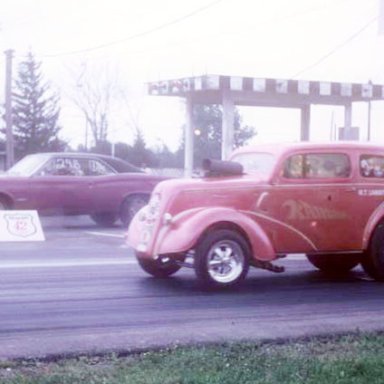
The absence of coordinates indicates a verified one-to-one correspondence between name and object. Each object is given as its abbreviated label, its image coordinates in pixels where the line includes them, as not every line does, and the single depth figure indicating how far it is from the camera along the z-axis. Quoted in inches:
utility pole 1380.4
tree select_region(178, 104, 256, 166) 2043.6
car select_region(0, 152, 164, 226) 709.3
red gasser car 397.7
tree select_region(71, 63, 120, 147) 2225.6
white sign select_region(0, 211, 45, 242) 630.5
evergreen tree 2229.3
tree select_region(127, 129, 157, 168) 1948.5
